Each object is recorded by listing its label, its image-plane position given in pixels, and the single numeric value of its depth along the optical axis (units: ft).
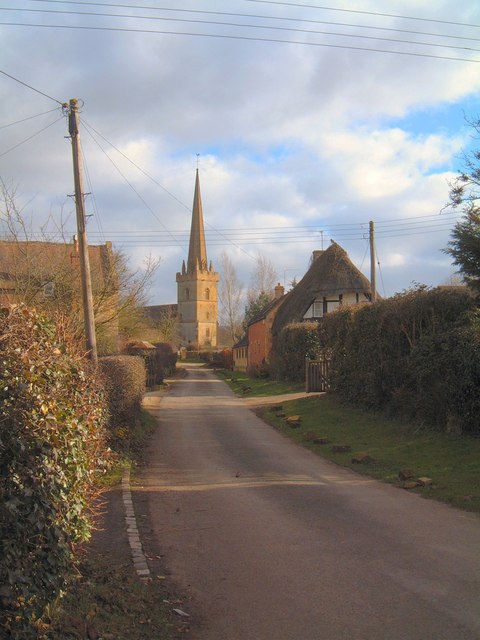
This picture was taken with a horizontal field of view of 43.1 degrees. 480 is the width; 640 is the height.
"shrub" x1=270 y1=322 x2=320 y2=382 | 104.06
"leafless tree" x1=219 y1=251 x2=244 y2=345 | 300.20
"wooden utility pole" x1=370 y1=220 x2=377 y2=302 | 94.79
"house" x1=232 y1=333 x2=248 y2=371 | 199.00
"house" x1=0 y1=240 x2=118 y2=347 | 54.39
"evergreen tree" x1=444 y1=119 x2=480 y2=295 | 41.57
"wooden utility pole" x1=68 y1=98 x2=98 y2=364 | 48.75
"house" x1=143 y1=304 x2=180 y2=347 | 203.51
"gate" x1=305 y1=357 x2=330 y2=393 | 81.55
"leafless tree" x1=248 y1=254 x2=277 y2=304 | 251.48
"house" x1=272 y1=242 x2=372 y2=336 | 128.06
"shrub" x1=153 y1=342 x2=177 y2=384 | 137.08
